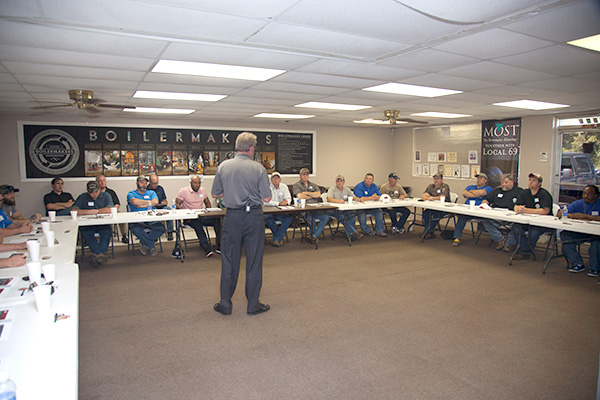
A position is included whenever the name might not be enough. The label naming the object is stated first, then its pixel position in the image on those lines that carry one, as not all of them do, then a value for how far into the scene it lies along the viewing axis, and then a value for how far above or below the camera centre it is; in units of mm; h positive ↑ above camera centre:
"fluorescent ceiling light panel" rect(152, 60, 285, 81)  3504 +947
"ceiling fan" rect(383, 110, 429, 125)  6535 +887
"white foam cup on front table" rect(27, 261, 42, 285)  2303 -628
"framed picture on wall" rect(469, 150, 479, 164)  8398 +207
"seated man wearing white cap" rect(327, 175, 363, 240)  7062 -861
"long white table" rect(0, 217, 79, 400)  1341 -742
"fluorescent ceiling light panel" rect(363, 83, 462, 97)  4594 +969
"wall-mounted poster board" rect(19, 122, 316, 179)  6898 +358
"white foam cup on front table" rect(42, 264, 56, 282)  2332 -641
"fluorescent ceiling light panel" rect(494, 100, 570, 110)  5732 +963
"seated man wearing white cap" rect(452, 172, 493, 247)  6733 -520
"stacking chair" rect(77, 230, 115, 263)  5707 -1156
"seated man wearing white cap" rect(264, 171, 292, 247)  6535 -862
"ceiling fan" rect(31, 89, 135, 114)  4527 +835
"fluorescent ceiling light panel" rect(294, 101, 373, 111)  6051 +1002
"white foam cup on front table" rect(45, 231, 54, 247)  3477 -645
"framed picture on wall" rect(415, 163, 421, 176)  9797 -62
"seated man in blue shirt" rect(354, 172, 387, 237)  7344 -622
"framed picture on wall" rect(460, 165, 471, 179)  8570 -104
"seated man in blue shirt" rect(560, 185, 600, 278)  4957 -957
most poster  7559 +384
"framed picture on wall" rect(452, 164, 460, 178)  8836 -94
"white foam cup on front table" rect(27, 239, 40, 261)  2768 -589
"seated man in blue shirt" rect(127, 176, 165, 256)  5977 -909
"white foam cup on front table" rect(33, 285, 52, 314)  1865 -637
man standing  3527 -459
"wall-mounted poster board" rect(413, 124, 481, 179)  8469 +403
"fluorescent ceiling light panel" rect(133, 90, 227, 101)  4977 +968
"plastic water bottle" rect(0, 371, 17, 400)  1147 -676
